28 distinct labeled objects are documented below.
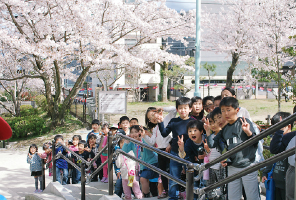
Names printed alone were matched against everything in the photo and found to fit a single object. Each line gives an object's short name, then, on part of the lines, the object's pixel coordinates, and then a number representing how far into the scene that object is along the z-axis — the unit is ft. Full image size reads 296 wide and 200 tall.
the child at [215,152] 9.98
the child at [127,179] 12.51
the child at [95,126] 19.48
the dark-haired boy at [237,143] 8.70
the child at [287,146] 7.92
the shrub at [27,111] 52.49
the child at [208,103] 14.56
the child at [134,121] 16.98
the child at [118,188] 13.35
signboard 27.71
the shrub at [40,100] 64.94
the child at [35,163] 19.04
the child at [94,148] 17.58
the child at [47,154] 18.76
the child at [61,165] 17.69
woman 11.83
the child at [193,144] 10.73
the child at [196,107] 13.39
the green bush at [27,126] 39.47
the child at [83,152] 17.24
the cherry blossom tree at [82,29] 33.32
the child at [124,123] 16.58
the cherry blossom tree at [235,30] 47.33
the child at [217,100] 14.06
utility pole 24.45
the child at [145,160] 12.48
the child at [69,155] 18.15
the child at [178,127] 10.87
